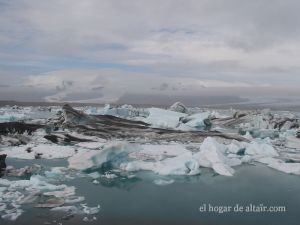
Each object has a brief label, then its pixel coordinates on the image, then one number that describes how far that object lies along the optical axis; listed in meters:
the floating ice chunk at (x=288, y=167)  7.82
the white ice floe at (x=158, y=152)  9.02
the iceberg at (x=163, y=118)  16.96
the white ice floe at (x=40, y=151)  8.89
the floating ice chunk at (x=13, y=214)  4.62
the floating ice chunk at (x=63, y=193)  5.56
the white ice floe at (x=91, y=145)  10.34
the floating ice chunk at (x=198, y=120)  16.62
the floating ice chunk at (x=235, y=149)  9.70
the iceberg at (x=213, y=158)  7.67
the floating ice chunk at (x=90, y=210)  4.90
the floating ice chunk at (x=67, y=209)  4.86
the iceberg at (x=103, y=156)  7.50
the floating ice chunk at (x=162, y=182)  6.67
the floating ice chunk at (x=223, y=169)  7.54
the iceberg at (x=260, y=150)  9.78
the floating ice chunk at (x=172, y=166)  7.30
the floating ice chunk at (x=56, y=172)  6.82
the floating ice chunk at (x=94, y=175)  7.00
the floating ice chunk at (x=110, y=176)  7.05
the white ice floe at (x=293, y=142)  11.95
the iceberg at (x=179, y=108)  22.73
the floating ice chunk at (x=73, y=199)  5.30
